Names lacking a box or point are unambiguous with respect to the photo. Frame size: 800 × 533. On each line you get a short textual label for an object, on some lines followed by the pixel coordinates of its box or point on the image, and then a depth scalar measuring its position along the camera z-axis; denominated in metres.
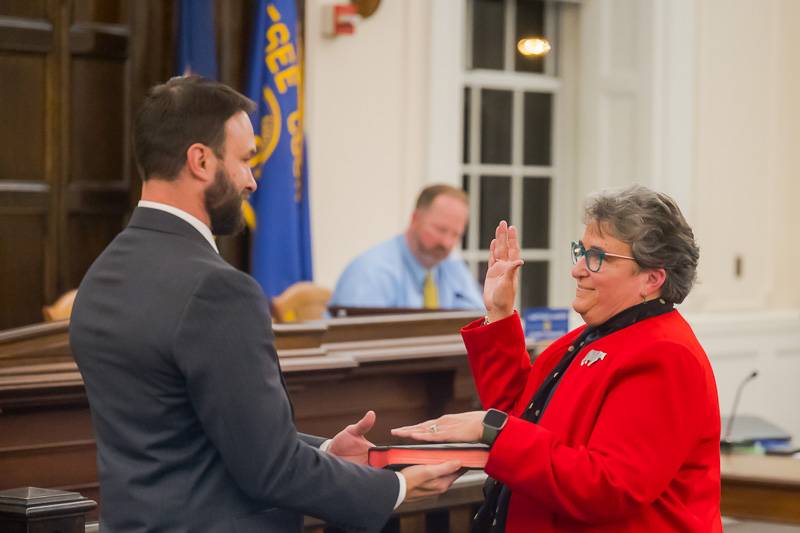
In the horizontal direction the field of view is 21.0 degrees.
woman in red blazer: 3.30
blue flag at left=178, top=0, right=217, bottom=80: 7.91
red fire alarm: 9.45
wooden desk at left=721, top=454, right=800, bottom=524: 5.24
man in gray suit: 2.91
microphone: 6.07
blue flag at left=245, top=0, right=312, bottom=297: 8.12
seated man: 8.05
